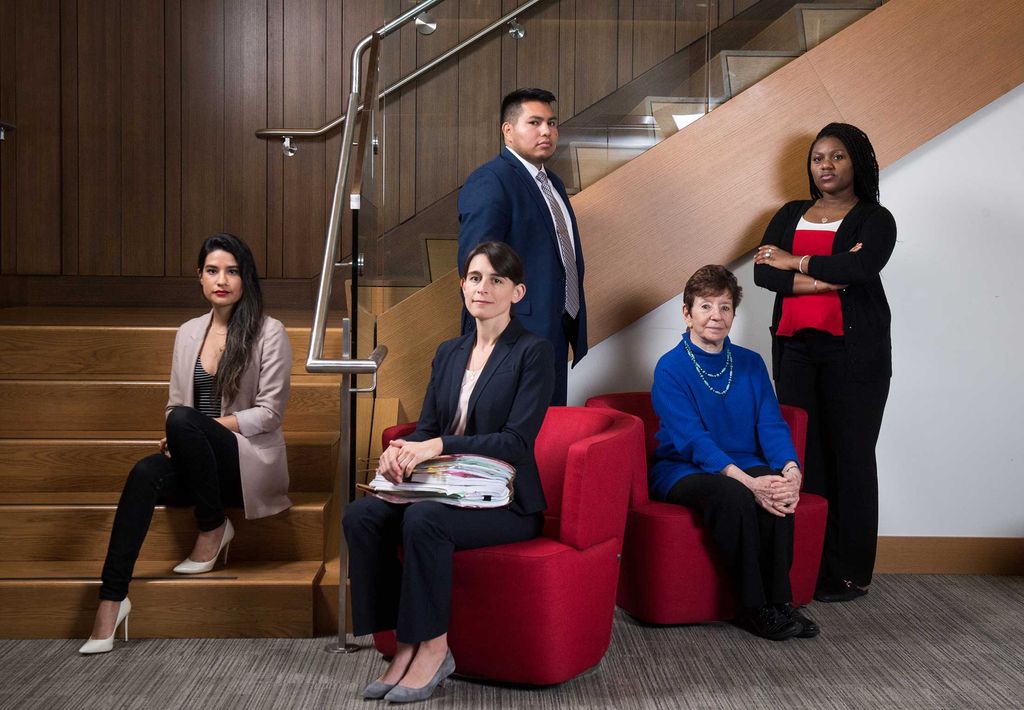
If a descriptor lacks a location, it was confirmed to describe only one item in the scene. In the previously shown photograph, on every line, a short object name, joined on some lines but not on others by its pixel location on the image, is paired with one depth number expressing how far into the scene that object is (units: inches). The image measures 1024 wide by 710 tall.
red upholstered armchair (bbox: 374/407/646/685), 108.3
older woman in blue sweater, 127.6
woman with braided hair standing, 142.6
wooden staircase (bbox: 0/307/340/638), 126.1
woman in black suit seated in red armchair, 105.5
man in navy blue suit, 134.6
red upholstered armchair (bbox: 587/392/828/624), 130.1
